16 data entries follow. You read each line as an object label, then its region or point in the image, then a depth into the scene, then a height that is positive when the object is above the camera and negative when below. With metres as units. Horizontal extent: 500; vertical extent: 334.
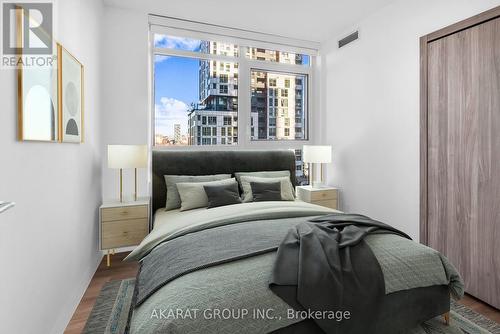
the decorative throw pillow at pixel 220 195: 2.88 -0.31
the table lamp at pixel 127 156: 2.78 +0.09
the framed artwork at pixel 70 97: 1.82 +0.48
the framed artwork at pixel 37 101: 1.32 +0.34
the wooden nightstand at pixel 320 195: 3.67 -0.40
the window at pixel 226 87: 3.55 +1.07
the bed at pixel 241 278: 1.19 -0.56
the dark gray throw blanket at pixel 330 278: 1.29 -0.54
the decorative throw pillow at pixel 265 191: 3.09 -0.29
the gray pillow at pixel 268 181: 3.18 -0.25
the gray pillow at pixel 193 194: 2.91 -0.31
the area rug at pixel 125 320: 1.78 -1.08
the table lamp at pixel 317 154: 3.69 +0.14
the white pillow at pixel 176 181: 3.04 -0.18
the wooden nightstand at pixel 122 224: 2.75 -0.58
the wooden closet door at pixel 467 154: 2.15 +0.09
